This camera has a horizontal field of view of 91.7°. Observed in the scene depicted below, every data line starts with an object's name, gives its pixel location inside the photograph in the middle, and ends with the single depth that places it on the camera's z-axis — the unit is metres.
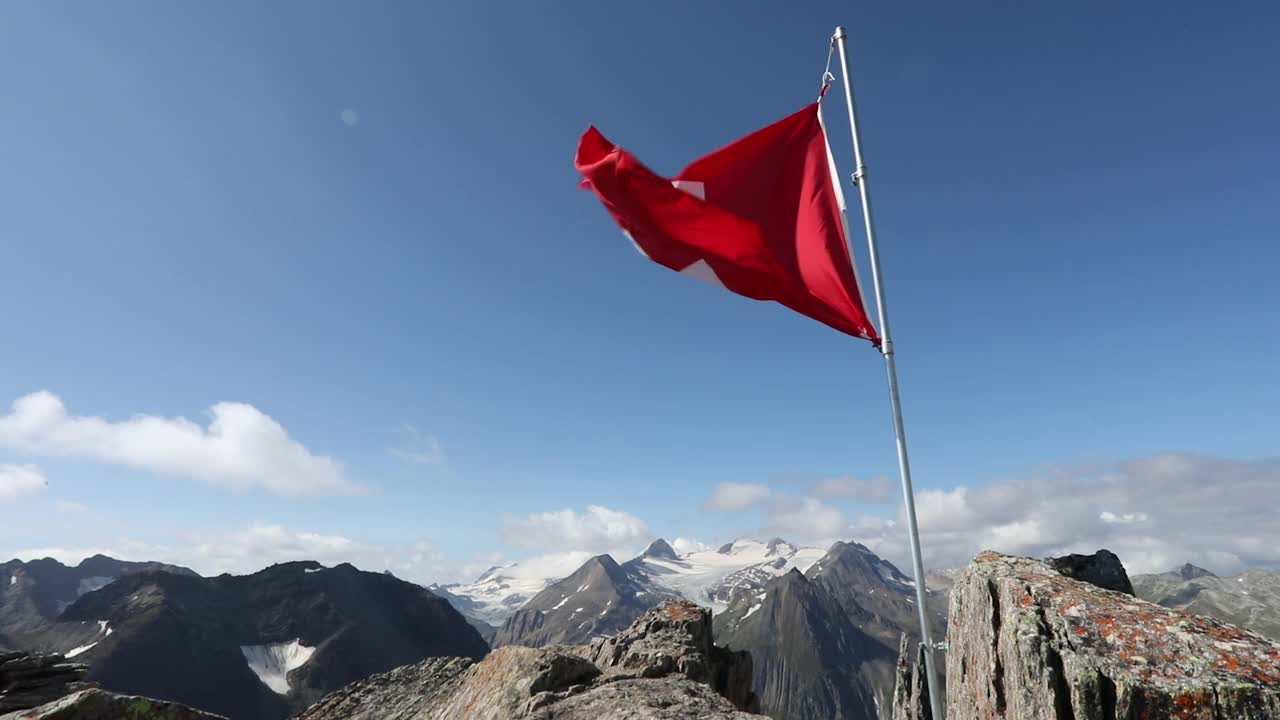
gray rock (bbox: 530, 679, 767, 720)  12.50
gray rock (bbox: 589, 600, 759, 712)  21.00
